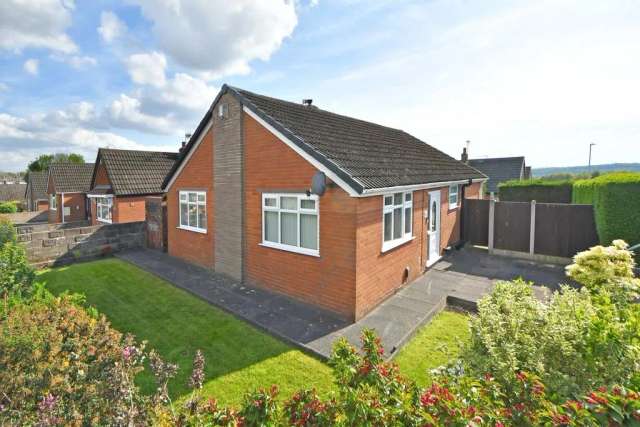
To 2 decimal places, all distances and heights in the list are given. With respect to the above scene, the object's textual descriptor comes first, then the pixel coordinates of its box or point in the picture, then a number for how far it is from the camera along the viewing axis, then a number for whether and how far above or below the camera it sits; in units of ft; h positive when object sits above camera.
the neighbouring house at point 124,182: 67.97 +2.04
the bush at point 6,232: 37.10 -4.84
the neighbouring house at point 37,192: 151.74 -0.15
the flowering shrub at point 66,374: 10.29 -6.59
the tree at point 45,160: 240.53 +24.12
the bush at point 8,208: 155.33 -7.78
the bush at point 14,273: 24.97 -6.92
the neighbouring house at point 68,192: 102.37 -0.15
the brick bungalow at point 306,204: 26.16 -1.39
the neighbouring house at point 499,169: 112.95 +7.36
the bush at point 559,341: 11.38 -6.03
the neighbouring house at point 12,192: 202.03 -0.44
